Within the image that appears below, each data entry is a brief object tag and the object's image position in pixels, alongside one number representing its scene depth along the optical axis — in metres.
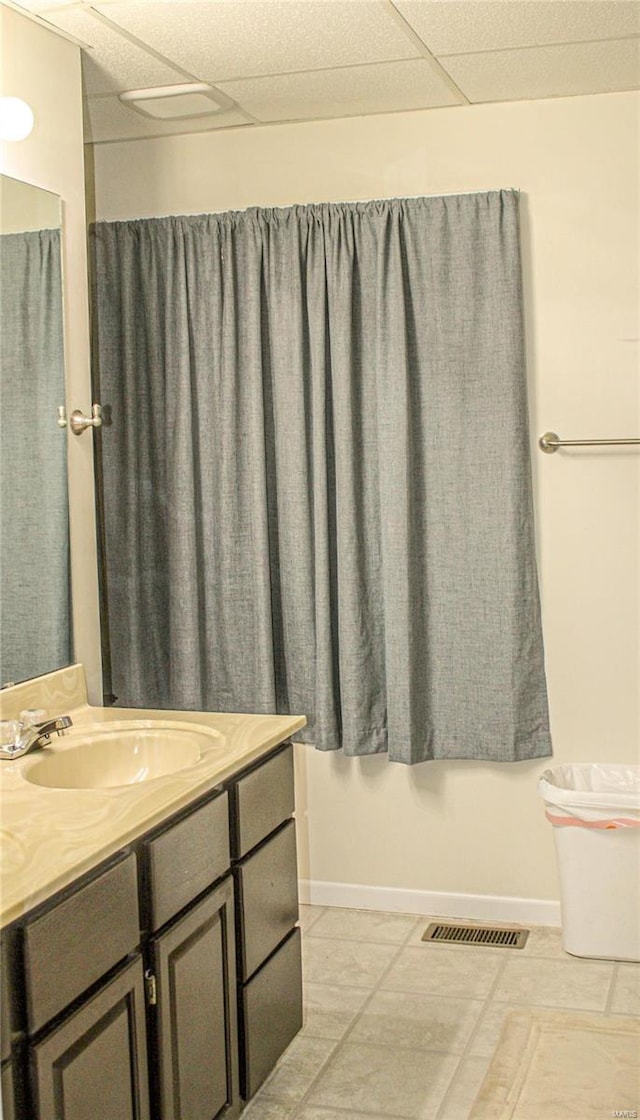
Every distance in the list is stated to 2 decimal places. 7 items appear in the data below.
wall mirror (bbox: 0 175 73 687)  2.39
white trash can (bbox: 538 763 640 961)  3.05
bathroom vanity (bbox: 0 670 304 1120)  1.61
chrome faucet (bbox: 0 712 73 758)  2.22
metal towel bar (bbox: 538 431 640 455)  3.17
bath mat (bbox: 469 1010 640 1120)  2.38
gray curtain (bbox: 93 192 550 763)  3.23
